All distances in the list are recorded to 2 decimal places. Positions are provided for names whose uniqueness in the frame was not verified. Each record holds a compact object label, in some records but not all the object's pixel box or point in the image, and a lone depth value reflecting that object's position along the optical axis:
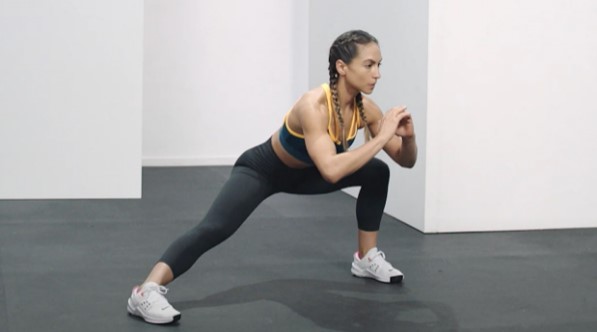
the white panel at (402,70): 4.81
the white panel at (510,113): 4.73
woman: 3.17
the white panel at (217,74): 7.27
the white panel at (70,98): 5.50
